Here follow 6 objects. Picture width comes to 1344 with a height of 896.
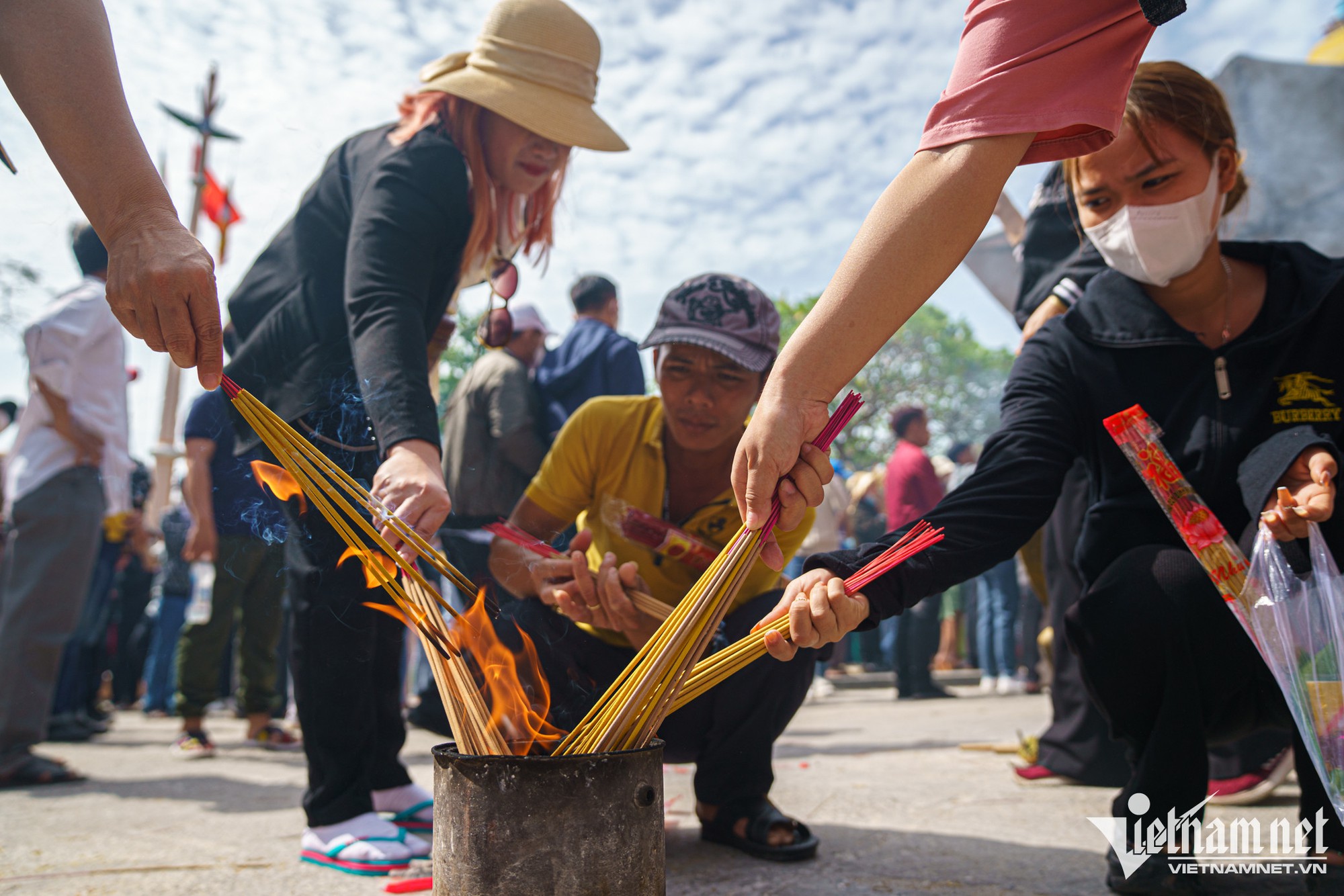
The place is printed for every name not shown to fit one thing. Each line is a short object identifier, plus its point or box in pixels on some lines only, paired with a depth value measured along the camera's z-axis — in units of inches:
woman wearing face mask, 66.6
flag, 549.2
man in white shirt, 129.3
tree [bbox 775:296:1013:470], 1328.7
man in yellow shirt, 83.9
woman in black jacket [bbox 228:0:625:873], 75.6
